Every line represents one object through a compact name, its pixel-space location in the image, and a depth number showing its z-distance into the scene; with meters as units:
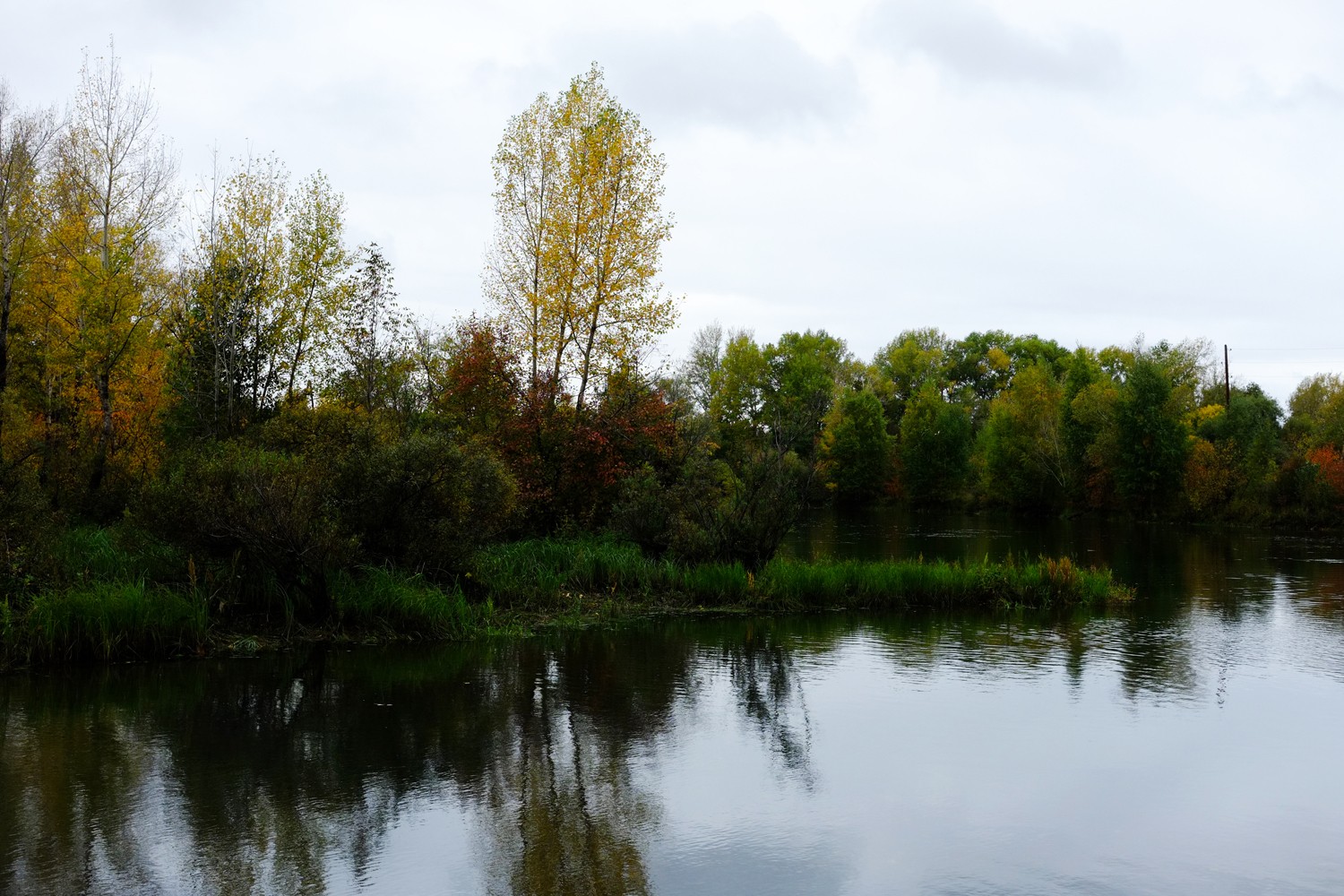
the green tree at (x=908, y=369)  89.62
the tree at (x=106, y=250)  23.36
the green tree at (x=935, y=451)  76.12
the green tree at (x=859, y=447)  78.12
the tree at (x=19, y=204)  22.62
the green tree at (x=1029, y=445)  65.38
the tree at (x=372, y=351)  21.31
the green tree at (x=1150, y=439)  55.31
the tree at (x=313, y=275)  25.06
